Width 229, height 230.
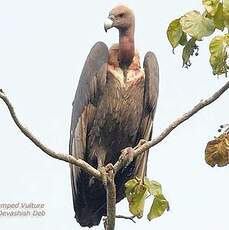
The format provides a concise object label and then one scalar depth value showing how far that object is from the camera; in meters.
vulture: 17.91
